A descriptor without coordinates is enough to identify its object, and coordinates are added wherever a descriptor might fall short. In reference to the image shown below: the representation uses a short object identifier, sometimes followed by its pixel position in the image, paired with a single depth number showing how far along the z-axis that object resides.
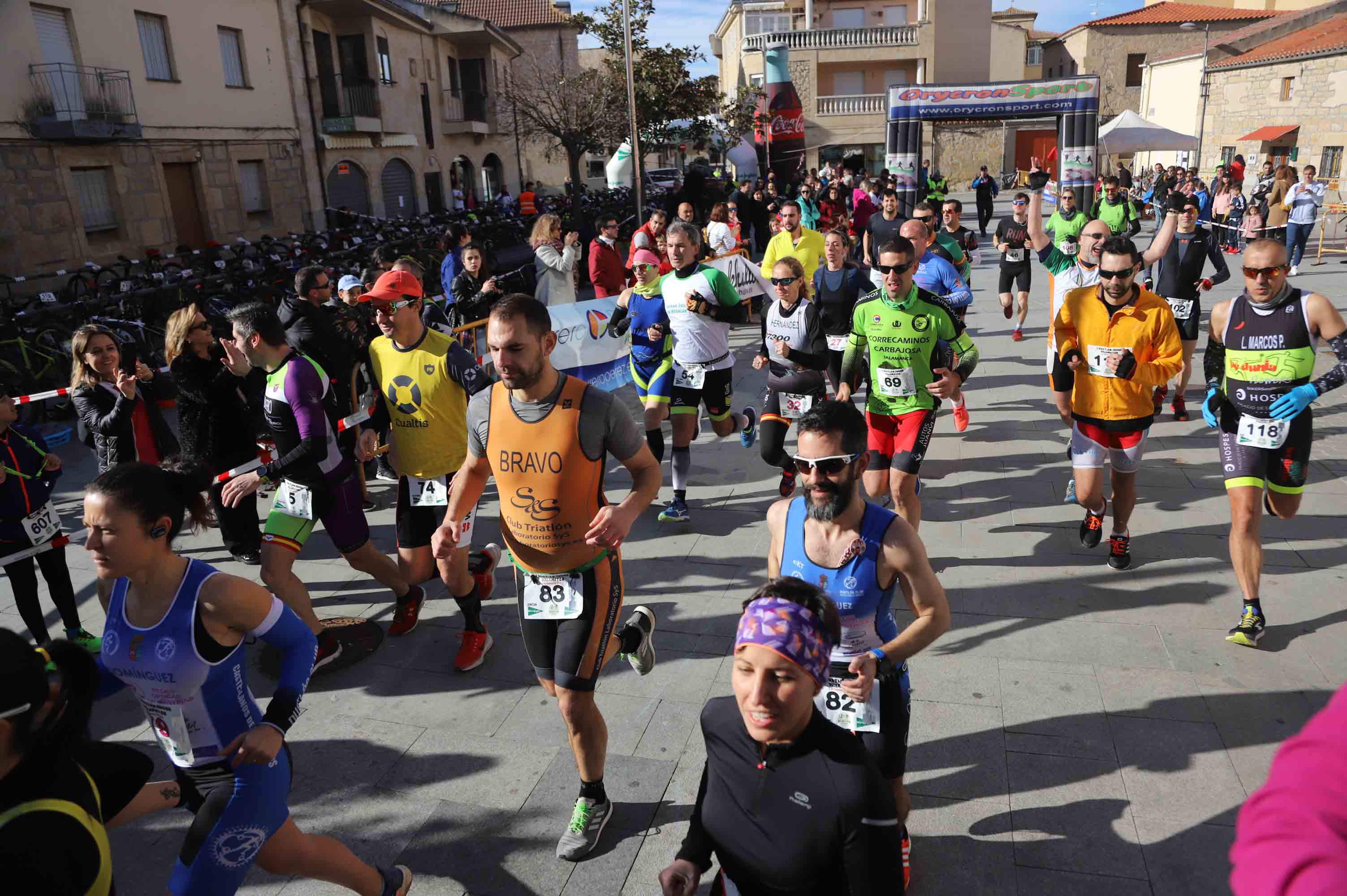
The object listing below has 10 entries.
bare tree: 22.84
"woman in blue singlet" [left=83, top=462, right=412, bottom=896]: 2.55
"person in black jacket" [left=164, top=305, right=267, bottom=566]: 5.65
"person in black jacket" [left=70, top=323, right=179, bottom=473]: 5.48
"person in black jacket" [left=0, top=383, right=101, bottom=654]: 4.85
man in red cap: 4.70
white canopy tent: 22.34
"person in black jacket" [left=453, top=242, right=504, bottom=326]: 8.59
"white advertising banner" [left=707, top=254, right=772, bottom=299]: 7.93
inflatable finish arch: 20.33
